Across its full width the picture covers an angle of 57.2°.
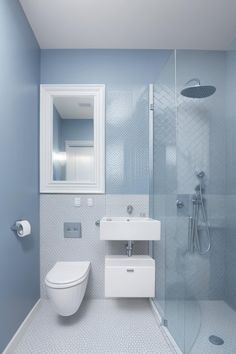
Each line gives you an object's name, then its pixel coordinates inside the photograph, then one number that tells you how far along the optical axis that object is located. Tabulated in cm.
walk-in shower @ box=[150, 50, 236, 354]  167
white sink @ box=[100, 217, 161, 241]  190
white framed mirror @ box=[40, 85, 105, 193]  229
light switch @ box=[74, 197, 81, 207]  229
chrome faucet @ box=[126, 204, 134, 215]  229
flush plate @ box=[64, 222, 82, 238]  229
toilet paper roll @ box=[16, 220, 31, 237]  163
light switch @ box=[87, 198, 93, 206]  229
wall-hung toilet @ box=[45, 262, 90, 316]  166
